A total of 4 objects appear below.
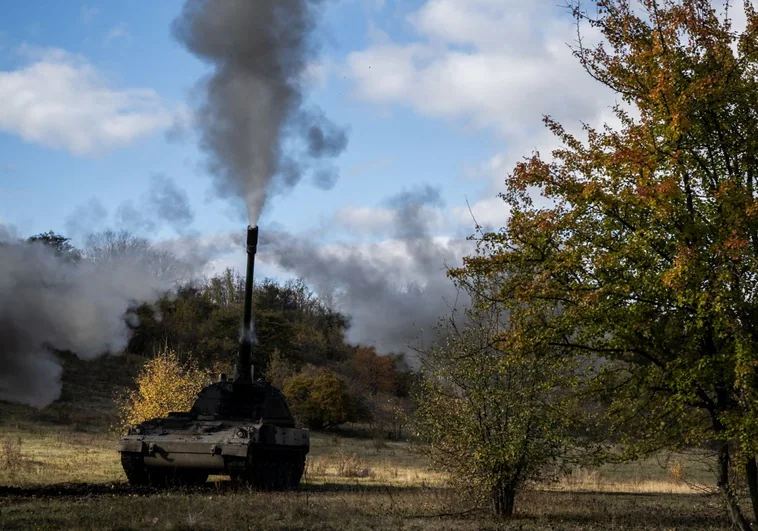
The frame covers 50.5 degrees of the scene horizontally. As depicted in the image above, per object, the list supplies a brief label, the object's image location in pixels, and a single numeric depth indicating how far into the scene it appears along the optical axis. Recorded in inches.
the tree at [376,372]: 2405.3
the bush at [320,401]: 1865.2
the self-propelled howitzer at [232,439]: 705.0
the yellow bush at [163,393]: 1149.1
